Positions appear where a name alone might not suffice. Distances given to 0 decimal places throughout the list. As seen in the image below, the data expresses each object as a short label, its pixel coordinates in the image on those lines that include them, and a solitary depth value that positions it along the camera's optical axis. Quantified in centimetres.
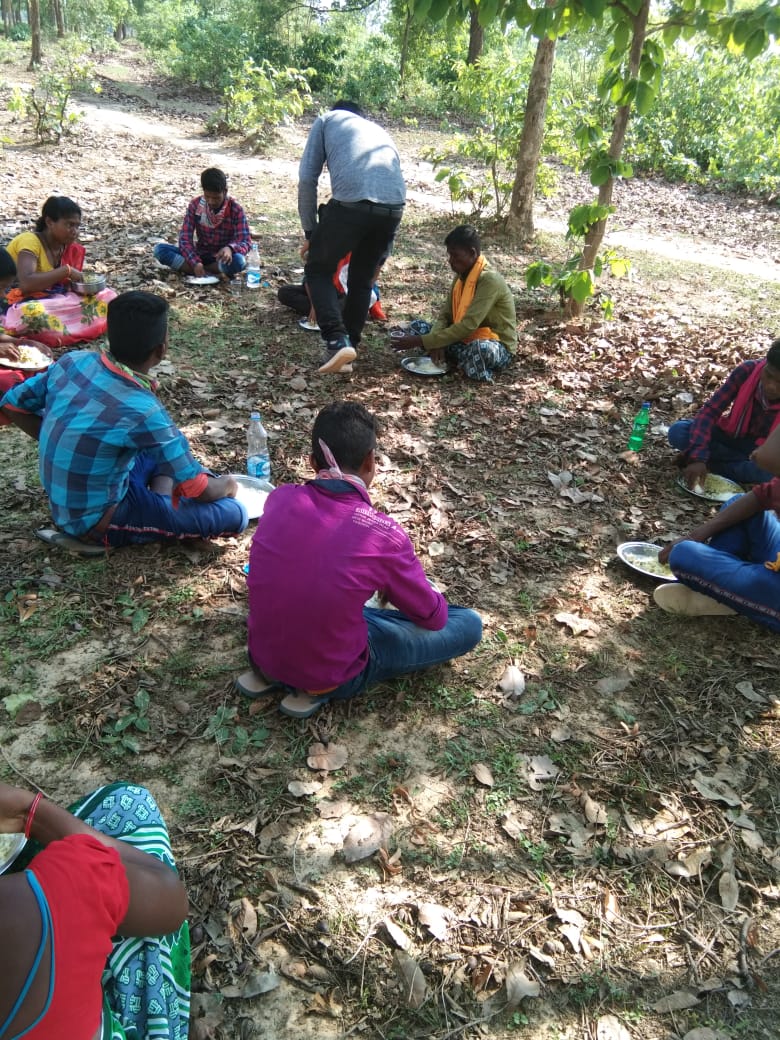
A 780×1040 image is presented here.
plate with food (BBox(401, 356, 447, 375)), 587
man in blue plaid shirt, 322
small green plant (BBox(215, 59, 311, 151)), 1455
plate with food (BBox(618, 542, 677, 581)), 376
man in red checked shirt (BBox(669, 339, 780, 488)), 421
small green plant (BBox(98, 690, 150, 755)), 271
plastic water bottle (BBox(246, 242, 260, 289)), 737
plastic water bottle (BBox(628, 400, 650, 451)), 491
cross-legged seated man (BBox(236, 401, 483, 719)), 255
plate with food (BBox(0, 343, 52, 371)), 498
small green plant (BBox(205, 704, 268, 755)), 275
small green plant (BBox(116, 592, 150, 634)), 329
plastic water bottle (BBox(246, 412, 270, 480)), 431
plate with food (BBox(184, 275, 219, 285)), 716
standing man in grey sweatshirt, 522
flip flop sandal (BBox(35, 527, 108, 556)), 363
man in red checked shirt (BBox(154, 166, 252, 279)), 700
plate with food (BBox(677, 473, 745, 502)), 453
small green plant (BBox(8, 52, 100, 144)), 1234
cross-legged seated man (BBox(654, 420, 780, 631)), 331
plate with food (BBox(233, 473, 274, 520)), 401
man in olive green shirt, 550
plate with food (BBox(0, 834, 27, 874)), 150
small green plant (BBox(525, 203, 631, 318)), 590
